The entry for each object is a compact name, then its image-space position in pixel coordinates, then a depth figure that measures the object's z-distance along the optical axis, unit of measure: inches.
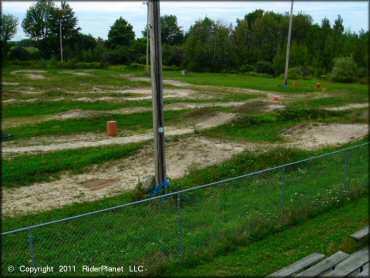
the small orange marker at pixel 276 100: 1038.1
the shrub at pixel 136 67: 2000.5
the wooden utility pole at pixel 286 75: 1369.3
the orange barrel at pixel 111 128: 652.7
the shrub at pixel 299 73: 1609.3
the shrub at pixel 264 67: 2098.9
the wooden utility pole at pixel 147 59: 1748.3
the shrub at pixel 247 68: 2164.1
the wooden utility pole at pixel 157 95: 329.7
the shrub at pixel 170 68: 2230.6
